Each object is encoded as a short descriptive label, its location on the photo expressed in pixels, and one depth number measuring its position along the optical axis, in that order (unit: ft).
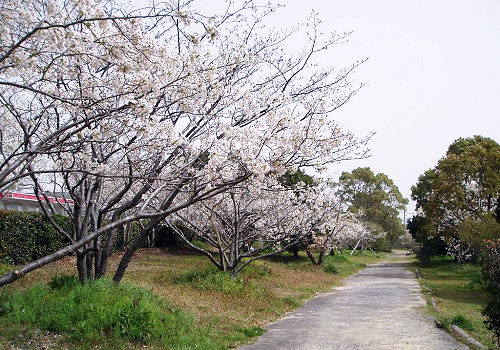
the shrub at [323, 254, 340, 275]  80.75
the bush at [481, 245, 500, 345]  21.94
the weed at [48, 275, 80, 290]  26.86
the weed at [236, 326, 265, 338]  26.73
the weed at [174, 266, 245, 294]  41.27
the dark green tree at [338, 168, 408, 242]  197.26
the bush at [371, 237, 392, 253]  181.88
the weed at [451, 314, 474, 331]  29.63
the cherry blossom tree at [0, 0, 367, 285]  16.51
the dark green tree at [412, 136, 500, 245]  82.74
